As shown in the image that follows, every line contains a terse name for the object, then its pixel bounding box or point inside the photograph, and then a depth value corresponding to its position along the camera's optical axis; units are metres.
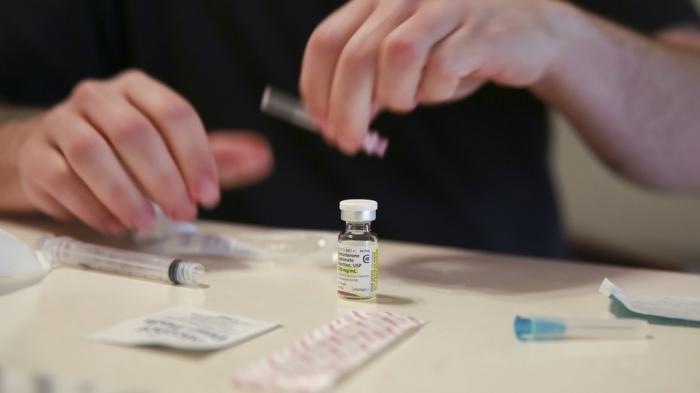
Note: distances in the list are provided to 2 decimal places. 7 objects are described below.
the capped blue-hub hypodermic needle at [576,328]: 0.38
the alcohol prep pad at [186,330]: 0.35
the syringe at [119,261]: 0.48
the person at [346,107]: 0.54
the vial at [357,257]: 0.44
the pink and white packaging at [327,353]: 0.30
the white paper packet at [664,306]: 0.42
